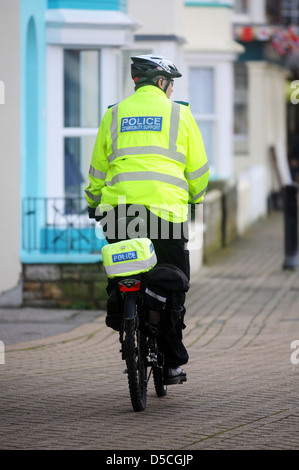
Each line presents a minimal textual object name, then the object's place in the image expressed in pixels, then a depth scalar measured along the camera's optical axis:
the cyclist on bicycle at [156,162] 13.41
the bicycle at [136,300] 12.91
